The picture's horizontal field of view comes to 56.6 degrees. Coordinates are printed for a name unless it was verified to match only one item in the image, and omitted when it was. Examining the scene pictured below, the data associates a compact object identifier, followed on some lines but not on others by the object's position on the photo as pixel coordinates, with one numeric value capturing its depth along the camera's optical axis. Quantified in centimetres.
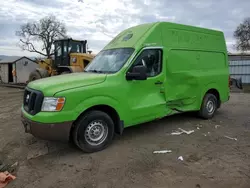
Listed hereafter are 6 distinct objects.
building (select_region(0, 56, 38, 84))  2250
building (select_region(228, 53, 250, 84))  1778
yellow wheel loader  1309
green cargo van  417
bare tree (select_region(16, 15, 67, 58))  4147
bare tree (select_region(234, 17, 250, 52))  3391
